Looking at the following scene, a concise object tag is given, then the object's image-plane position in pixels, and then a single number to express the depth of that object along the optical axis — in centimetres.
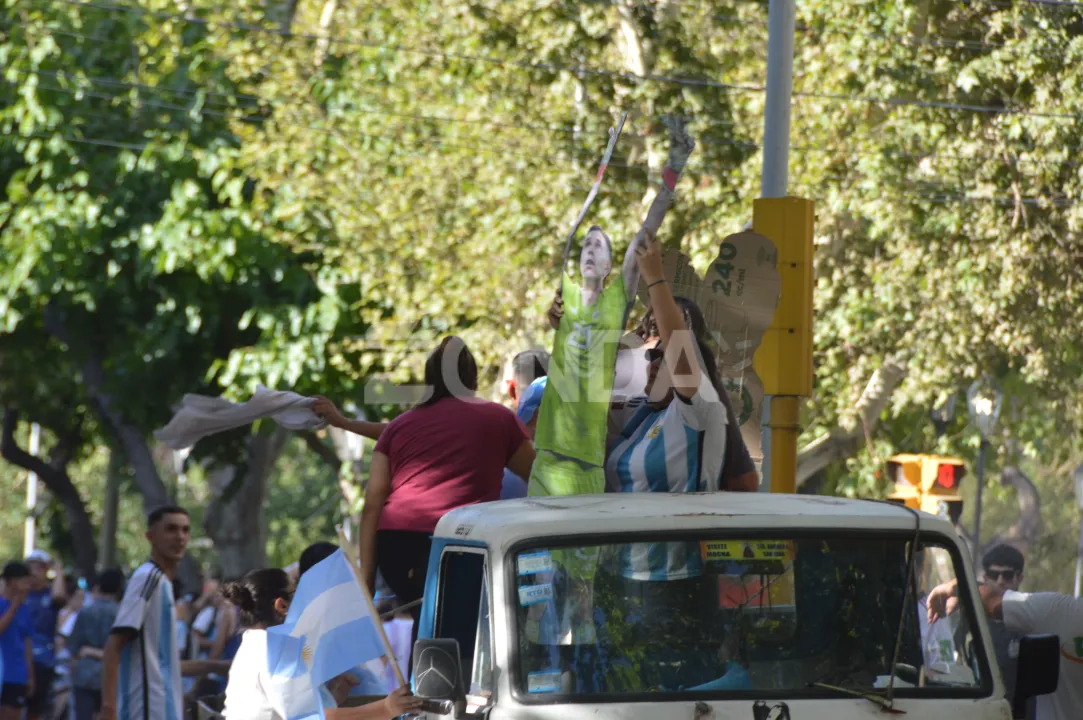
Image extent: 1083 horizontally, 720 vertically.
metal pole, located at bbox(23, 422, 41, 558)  7187
